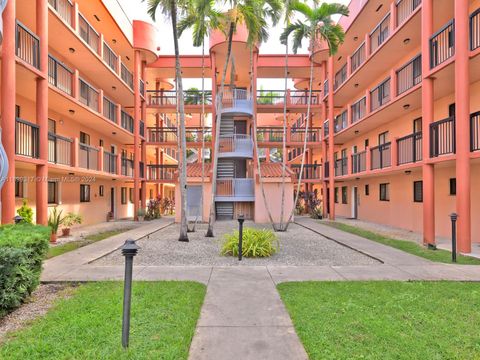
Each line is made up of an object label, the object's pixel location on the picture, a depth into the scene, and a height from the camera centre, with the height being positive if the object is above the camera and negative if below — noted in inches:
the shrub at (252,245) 365.7 -71.2
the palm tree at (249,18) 491.2 +274.1
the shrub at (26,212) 418.6 -35.9
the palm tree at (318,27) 577.6 +304.1
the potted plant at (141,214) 834.8 -75.5
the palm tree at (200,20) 475.2 +275.1
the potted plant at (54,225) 473.5 -60.9
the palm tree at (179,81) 469.7 +170.7
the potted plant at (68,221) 538.0 -63.6
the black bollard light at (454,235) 324.8 -52.5
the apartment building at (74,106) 411.8 +150.2
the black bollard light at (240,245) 342.3 -65.9
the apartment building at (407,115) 381.4 +141.4
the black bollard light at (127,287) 143.1 -48.4
